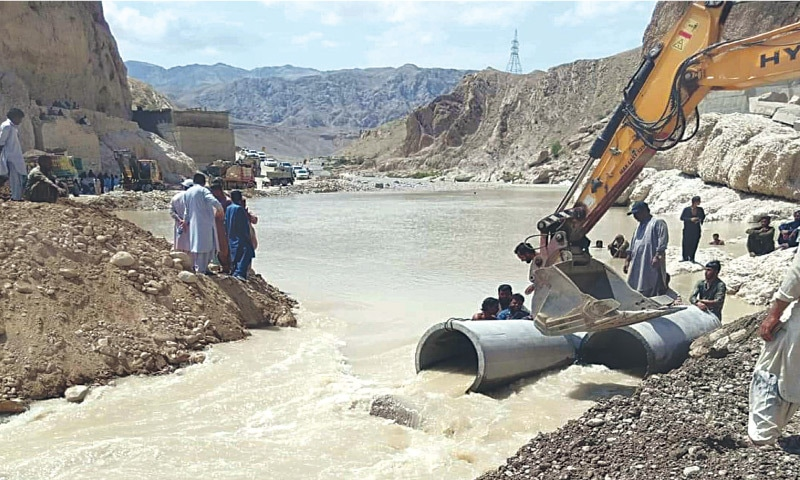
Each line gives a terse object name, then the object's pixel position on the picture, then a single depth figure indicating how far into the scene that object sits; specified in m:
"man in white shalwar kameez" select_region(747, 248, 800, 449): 3.92
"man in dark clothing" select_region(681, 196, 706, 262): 11.98
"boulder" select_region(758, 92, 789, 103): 27.70
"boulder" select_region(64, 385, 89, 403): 6.18
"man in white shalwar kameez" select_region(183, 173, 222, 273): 8.72
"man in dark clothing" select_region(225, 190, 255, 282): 9.42
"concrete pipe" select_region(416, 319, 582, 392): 6.30
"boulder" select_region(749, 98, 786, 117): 25.80
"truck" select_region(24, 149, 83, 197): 28.99
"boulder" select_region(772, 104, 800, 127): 23.86
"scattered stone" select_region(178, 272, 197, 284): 8.48
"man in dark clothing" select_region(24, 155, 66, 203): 9.45
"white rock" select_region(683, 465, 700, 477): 3.76
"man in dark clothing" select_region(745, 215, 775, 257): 12.10
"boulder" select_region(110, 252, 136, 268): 8.16
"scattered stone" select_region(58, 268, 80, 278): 7.52
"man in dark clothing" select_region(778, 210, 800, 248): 12.07
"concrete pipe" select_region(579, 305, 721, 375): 6.52
